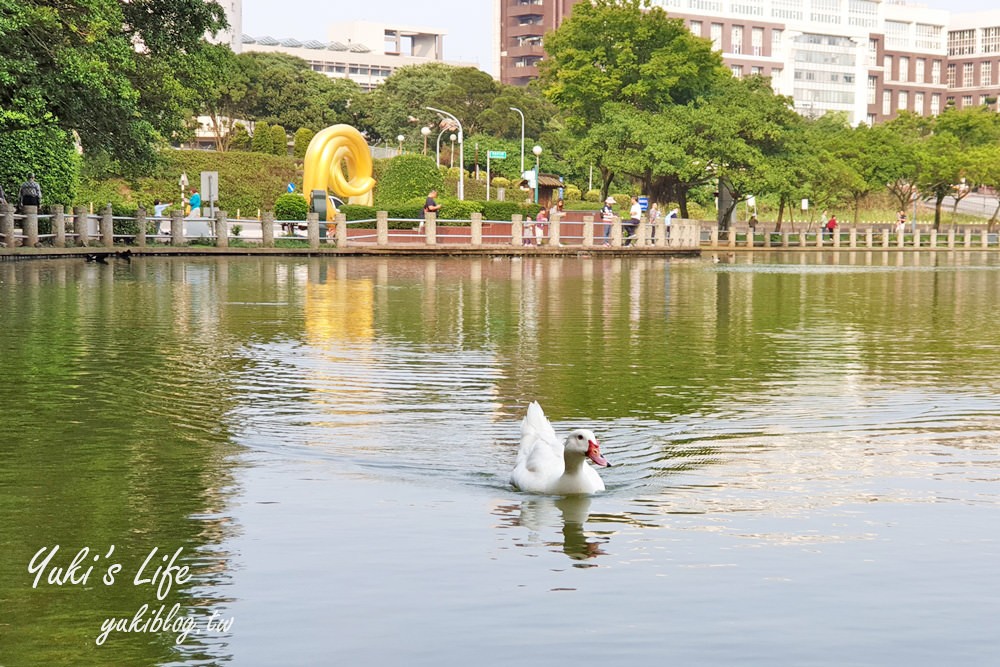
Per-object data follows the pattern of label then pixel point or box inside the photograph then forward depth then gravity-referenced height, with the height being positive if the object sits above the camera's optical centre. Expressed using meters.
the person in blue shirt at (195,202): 60.75 +0.98
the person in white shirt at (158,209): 57.69 +0.65
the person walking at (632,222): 60.12 +0.18
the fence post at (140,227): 47.00 -0.04
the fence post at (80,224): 44.03 +0.05
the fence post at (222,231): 48.31 -0.17
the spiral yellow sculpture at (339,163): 62.62 +2.68
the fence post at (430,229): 52.75 -0.10
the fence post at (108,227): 45.62 -0.04
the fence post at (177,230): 47.94 -0.14
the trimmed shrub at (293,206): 56.00 +0.75
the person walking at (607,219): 58.84 +0.29
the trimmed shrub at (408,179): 64.88 +2.06
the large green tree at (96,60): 32.59 +3.92
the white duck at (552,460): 8.70 -1.43
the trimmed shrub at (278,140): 109.38 +6.34
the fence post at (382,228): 51.88 -0.07
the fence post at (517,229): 54.56 -0.10
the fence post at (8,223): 38.19 +0.07
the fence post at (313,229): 49.69 -0.10
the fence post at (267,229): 49.91 -0.11
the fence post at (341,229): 50.69 -0.10
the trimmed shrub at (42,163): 41.96 +1.85
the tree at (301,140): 110.50 +6.39
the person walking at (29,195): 40.28 +0.84
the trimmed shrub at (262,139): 108.69 +6.35
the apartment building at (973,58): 182.88 +20.92
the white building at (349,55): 181.50 +21.51
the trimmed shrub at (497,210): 57.84 +0.63
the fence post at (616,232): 58.16 -0.22
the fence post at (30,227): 39.53 -0.04
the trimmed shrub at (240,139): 113.00 +6.60
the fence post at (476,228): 53.50 -0.07
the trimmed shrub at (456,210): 56.81 +0.62
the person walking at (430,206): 53.81 +0.73
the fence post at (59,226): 41.81 -0.01
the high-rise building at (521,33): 173.38 +22.99
